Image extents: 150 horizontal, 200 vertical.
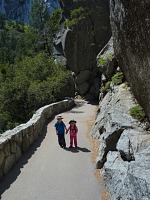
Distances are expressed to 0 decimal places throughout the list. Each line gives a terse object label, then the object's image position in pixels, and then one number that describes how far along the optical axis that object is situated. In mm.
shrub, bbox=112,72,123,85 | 13633
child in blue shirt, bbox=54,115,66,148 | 11639
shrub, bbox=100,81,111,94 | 16116
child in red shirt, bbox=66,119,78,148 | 11617
